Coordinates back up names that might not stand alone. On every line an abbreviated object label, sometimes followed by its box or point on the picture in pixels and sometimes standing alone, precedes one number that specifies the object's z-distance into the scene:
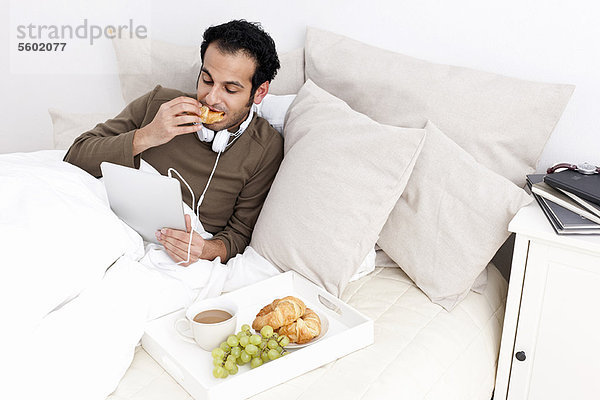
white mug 1.24
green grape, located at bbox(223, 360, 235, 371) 1.18
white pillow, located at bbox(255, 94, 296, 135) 1.90
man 1.72
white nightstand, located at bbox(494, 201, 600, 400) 1.35
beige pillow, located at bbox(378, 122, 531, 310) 1.50
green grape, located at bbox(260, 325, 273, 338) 1.26
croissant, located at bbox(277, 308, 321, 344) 1.29
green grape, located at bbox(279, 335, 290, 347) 1.24
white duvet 1.12
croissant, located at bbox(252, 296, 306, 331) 1.31
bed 1.22
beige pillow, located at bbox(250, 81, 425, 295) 1.53
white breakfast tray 1.16
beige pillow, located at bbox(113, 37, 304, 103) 2.05
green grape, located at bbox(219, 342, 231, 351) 1.23
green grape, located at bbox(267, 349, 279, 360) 1.21
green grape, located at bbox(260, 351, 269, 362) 1.22
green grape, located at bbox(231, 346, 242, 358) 1.21
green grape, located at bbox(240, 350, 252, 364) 1.20
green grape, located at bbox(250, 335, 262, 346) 1.21
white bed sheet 1.21
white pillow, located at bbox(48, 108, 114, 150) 2.22
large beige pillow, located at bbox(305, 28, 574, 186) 1.64
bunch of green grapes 1.19
